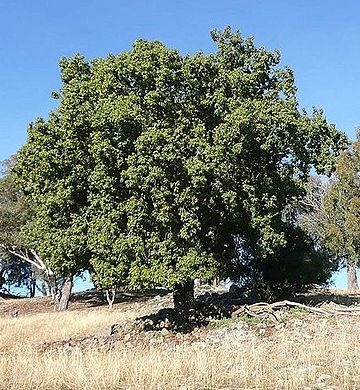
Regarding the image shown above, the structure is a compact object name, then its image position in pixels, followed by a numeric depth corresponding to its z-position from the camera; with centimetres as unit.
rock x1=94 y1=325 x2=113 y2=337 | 2117
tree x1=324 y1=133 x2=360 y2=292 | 3136
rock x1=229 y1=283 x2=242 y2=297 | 2603
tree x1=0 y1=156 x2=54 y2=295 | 4112
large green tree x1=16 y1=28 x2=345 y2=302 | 1703
